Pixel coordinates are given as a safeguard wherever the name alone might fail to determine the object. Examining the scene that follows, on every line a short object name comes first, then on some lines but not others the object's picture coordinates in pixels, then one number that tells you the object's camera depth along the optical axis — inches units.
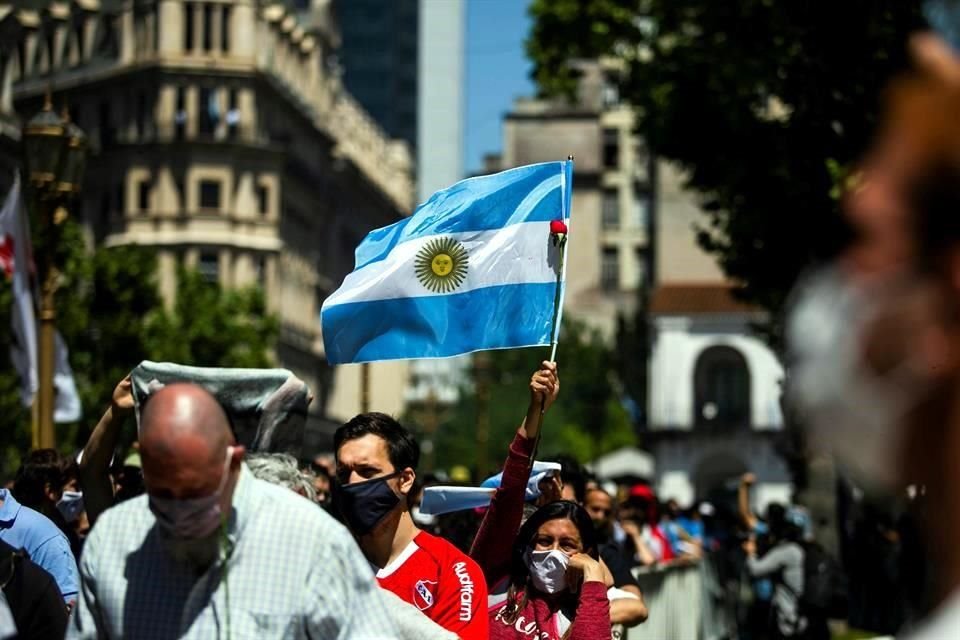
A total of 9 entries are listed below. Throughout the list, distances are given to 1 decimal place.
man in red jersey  255.6
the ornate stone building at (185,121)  3302.2
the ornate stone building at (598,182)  4680.1
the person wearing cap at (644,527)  657.0
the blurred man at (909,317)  86.9
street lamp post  659.4
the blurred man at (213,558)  175.6
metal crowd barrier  592.1
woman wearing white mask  289.4
